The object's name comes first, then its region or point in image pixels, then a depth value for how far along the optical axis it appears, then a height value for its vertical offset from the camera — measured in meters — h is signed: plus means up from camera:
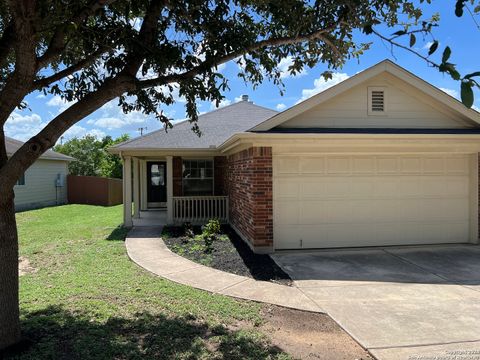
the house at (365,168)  8.77 +0.23
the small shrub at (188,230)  10.87 -1.54
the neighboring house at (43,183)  20.08 -0.22
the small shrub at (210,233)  9.48 -1.54
